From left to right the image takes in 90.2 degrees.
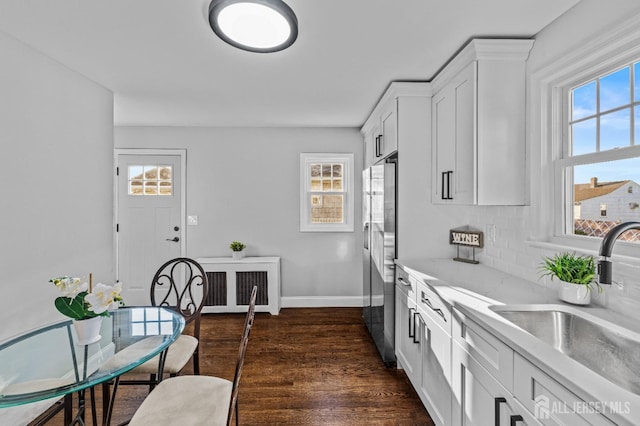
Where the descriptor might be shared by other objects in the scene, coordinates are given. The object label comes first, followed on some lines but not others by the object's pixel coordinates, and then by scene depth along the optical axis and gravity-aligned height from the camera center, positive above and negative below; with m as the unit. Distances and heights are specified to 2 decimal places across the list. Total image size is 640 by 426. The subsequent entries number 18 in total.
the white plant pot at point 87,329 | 1.52 -0.58
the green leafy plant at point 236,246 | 4.11 -0.47
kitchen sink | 1.11 -0.52
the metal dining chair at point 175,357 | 1.80 -0.90
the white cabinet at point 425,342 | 1.75 -0.85
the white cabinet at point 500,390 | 0.93 -0.63
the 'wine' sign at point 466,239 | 2.49 -0.23
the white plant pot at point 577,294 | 1.51 -0.39
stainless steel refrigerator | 2.69 -0.40
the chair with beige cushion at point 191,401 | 1.35 -0.88
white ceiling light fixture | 1.56 +0.99
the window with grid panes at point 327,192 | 4.32 +0.25
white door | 4.18 -0.10
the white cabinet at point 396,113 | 2.67 +0.87
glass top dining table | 1.21 -0.67
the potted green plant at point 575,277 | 1.51 -0.32
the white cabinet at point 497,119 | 2.01 +0.59
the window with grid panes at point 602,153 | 1.46 +0.30
